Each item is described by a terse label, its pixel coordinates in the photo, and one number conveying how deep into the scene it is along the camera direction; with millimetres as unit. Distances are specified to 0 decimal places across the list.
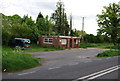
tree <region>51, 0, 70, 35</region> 60031
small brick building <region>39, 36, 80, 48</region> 38781
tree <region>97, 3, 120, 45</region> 47719
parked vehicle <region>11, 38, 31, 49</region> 31097
